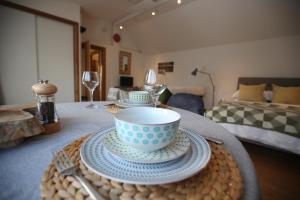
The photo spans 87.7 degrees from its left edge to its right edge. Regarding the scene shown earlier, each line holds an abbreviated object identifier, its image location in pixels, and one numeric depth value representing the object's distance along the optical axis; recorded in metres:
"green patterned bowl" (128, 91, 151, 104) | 0.70
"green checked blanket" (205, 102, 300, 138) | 1.54
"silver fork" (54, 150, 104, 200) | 0.20
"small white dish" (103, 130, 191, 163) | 0.26
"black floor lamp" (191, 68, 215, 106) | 4.26
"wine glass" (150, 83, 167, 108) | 0.68
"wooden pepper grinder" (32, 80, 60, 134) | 0.46
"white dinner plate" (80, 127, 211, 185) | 0.22
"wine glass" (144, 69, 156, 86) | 0.75
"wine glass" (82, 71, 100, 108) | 0.86
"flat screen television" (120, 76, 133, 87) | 5.10
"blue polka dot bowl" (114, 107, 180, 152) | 0.26
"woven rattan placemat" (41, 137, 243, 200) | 0.20
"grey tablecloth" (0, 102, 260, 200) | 0.25
